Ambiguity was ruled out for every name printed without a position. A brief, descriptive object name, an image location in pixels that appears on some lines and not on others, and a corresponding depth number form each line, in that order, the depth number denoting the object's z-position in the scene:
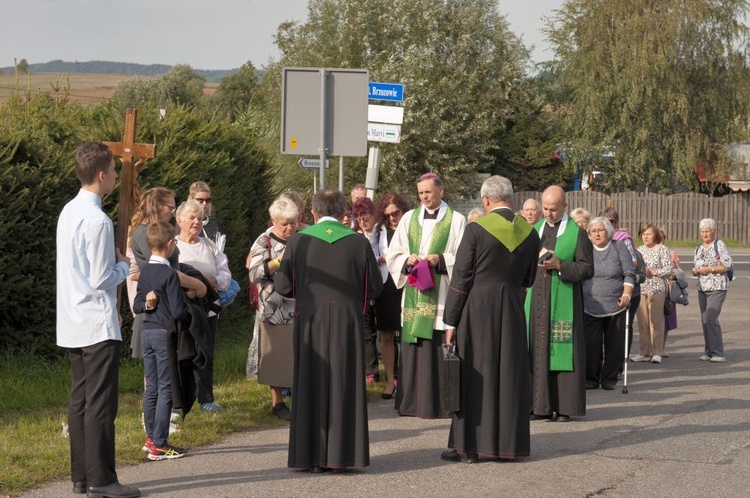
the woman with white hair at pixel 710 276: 14.83
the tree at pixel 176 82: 88.92
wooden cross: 9.67
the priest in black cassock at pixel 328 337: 7.77
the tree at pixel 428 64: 47.28
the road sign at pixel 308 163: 15.92
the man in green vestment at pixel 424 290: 10.13
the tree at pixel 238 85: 95.00
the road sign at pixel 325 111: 13.16
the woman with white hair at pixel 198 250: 9.12
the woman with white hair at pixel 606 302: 12.70
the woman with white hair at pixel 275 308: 9.72
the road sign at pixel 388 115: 17.08
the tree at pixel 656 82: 50.34
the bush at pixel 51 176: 10.43
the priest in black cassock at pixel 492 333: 8.22
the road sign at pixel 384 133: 17.20
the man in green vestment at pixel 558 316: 10.22
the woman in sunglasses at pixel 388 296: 11.48
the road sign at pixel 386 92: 16.89
